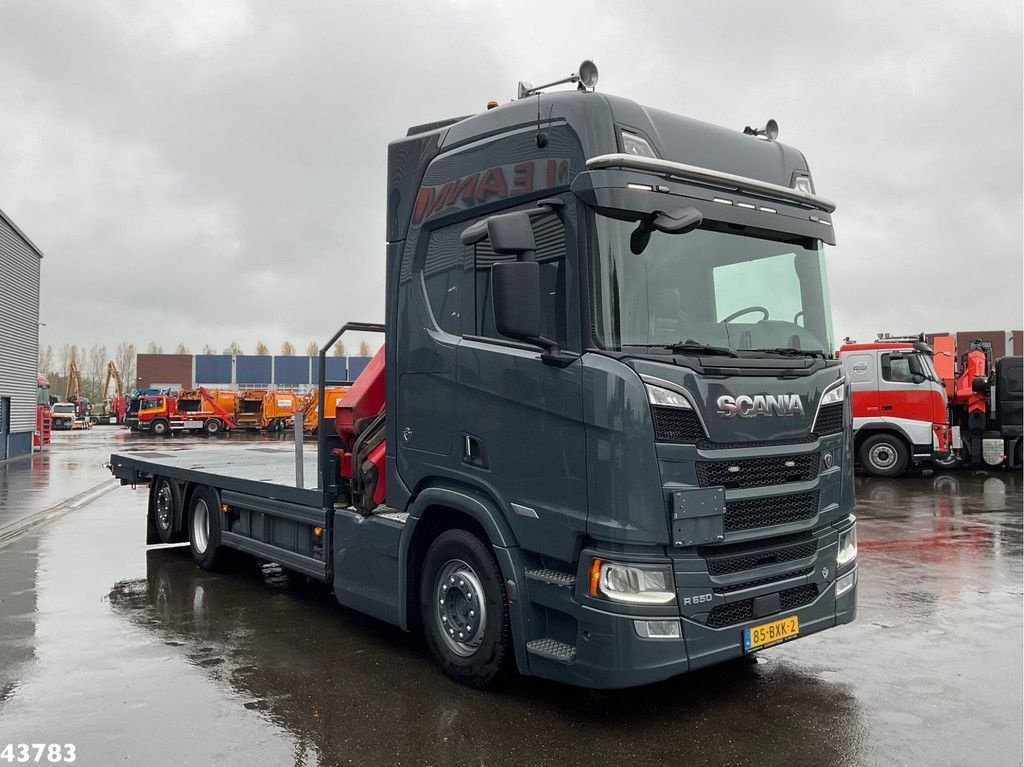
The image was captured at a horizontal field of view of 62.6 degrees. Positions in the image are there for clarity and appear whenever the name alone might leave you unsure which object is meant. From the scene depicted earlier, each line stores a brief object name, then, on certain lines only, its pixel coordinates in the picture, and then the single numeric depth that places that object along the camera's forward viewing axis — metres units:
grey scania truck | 4.17
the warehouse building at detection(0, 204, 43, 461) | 26.27
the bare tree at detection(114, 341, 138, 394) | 106.00
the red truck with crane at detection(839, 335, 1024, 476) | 17.39
